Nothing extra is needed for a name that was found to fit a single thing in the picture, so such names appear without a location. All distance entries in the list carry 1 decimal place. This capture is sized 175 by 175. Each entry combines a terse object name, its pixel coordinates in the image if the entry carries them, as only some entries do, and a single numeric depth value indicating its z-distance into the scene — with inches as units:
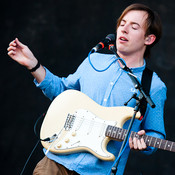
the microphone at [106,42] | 169.4
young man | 183.2
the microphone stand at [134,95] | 162.7
